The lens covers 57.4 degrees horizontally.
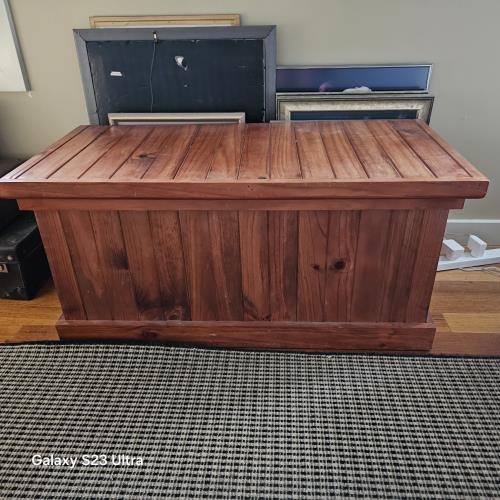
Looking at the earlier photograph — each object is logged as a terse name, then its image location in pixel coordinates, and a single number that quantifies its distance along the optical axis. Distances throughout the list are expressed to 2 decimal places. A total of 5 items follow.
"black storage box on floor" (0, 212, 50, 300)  1.57
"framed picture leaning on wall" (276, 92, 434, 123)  1.59
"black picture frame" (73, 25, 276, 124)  1.52
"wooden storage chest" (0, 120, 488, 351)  1.17
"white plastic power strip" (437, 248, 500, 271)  1.77
